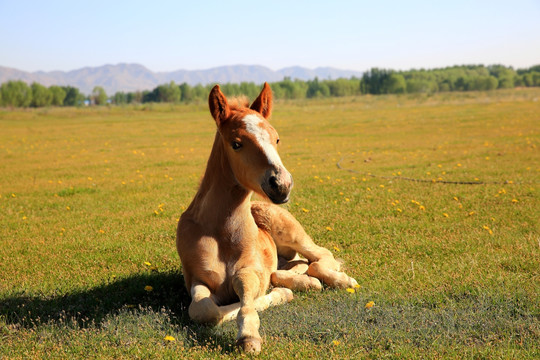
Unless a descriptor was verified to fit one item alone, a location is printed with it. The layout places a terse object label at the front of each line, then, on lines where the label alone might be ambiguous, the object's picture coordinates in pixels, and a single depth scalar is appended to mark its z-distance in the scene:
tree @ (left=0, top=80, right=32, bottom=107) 139.00
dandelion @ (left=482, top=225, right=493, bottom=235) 8.38
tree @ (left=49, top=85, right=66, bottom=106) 164.21
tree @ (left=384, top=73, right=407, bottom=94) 175.62
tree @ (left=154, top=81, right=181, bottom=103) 184.69
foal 4.35
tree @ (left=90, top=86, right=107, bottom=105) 188.38
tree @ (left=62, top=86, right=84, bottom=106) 186.25
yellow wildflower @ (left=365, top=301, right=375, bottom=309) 5.19
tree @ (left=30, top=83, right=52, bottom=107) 151.88
